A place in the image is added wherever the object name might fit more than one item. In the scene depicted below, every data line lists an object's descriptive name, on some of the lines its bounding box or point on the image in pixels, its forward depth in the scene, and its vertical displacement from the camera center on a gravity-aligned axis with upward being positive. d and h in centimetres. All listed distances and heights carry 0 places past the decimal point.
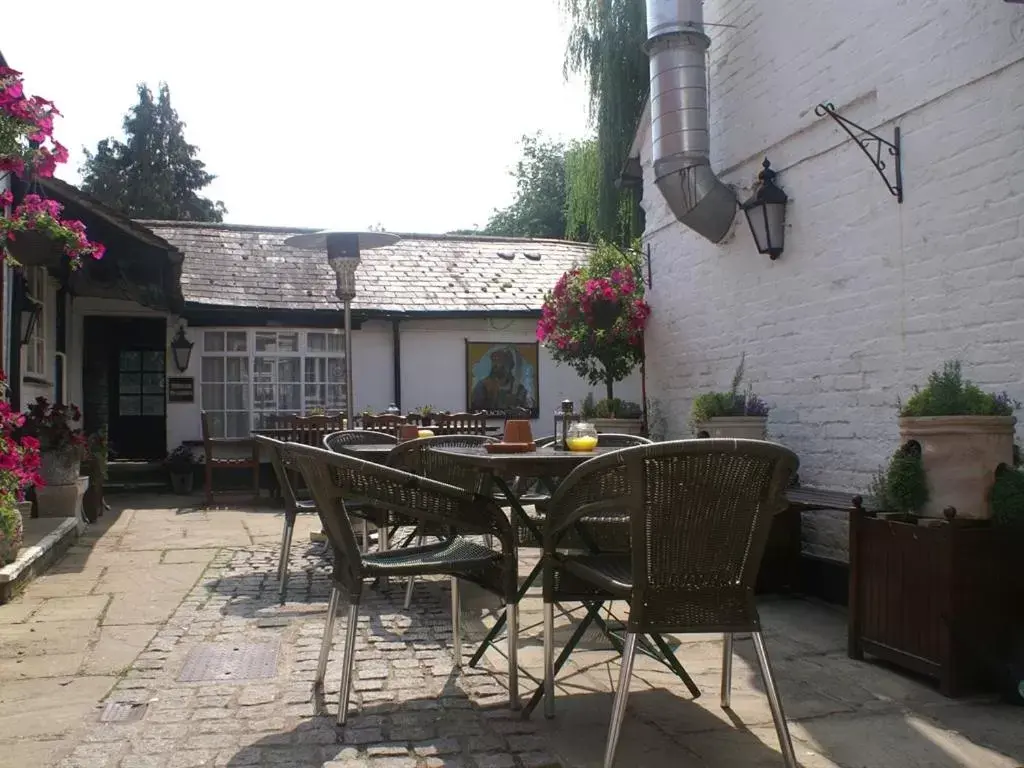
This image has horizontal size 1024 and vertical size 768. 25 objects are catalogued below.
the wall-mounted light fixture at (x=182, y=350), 1205 +86
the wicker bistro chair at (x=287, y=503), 497 -53
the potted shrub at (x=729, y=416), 557 -8
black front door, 1402 +54
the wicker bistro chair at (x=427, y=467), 442 -30
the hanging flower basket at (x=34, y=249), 561 +107
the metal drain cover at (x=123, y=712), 314 -106
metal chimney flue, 626 +203
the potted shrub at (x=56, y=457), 734 -33
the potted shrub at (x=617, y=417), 751 -10
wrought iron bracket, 473 +136
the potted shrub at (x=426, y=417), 1139 -10
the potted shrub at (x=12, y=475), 469 -32
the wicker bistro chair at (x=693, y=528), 254 -37
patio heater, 700 +128
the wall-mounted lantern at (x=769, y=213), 573 +121
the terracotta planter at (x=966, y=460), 347 -24
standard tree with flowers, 771 +78
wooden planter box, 339 -78
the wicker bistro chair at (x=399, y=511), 307 -40
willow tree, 1297 +492
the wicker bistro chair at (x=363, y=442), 502 -21
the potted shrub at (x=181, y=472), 1170 -75
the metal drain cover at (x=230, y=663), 366 -107
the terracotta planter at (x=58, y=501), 738 -69
